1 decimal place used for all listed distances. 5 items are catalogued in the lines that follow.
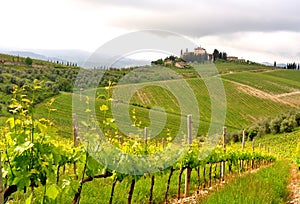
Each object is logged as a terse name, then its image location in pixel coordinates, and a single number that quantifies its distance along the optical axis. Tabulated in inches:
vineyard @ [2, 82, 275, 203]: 127.4
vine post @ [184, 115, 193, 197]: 321.1
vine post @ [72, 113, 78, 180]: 322.4
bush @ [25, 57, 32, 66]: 3514.5
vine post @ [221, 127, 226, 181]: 434.9
